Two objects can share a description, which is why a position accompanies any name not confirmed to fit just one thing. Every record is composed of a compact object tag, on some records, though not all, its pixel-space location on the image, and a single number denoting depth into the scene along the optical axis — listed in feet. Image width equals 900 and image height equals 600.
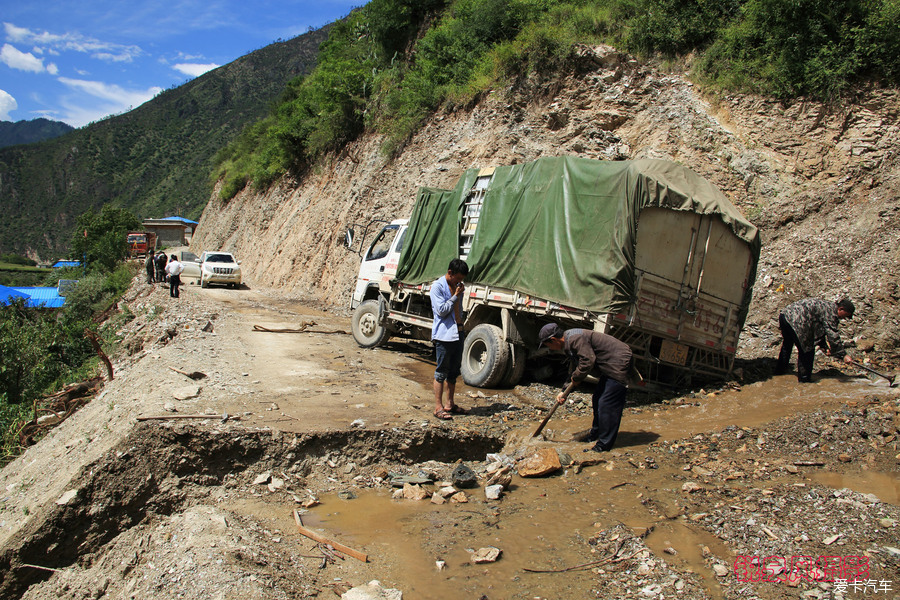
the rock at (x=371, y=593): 9.88
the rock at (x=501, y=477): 14.98
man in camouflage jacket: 24.08
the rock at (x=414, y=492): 14.47
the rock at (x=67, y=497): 12.62
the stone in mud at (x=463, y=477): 14.93
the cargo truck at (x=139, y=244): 145.18
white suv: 79.56
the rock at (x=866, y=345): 27.91
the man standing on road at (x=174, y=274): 58.23
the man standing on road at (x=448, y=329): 20.17
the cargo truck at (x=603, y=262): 22.03
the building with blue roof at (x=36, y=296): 98.22
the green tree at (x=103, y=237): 141.28
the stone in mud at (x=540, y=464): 15.70
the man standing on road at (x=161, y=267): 75.46
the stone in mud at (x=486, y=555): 11.14
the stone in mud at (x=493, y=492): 14.28
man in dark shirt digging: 17.62
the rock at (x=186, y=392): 18.16
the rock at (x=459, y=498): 14.20
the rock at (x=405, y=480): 15.11
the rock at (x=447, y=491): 14.48
